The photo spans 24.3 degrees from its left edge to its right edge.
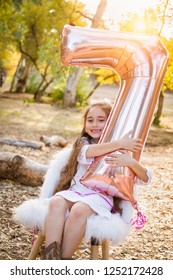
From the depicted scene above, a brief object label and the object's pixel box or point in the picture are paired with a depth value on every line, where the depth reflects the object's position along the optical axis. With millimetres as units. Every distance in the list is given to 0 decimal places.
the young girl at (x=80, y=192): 1824
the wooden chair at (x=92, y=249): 1905
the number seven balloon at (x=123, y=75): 1958
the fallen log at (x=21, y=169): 3611
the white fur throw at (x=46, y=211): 1834
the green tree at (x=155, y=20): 6980
